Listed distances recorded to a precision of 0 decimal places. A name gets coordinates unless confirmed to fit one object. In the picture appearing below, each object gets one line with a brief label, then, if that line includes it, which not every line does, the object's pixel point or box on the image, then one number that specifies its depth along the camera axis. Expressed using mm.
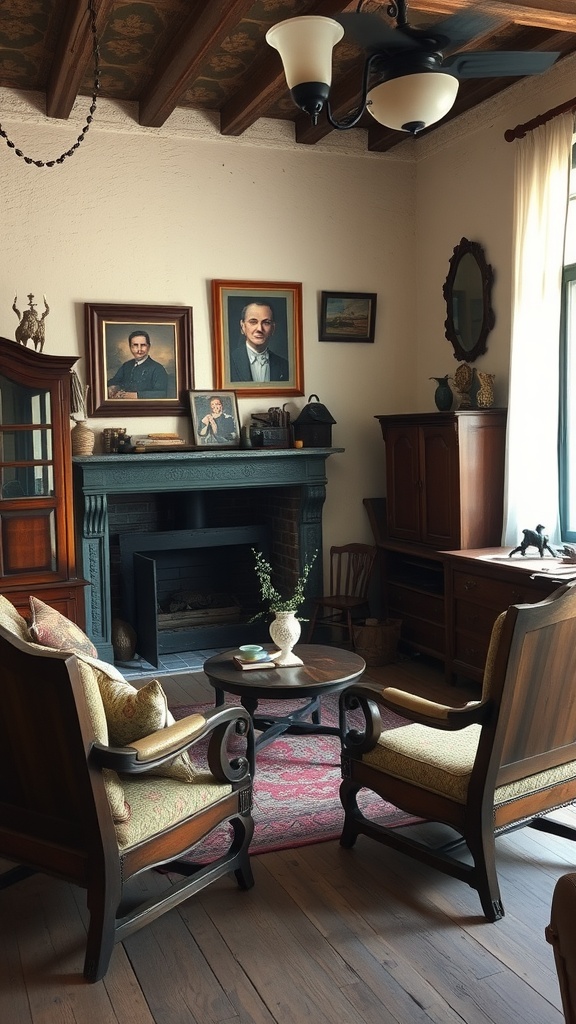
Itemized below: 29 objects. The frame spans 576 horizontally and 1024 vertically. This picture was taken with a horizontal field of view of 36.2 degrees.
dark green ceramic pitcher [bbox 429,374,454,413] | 5961
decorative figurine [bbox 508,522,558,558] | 4797
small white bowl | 4055
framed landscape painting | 6465
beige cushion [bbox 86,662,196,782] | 2701
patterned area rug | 3398
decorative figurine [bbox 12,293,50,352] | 5414
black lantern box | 6281
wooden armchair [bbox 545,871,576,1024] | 1203
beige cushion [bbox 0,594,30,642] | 2808
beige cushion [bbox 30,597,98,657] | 2828
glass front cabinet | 5188
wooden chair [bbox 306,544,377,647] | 6133
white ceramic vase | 4078
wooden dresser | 5438
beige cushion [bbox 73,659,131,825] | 2477
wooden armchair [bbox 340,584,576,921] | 2744
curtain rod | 4848
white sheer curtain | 5062
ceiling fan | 2418
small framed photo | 6051
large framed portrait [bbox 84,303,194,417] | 5824
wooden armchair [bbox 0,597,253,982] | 2426
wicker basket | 5832
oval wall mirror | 5832
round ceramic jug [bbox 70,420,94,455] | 5637
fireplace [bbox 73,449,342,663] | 5738
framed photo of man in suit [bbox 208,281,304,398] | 6168
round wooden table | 3730
